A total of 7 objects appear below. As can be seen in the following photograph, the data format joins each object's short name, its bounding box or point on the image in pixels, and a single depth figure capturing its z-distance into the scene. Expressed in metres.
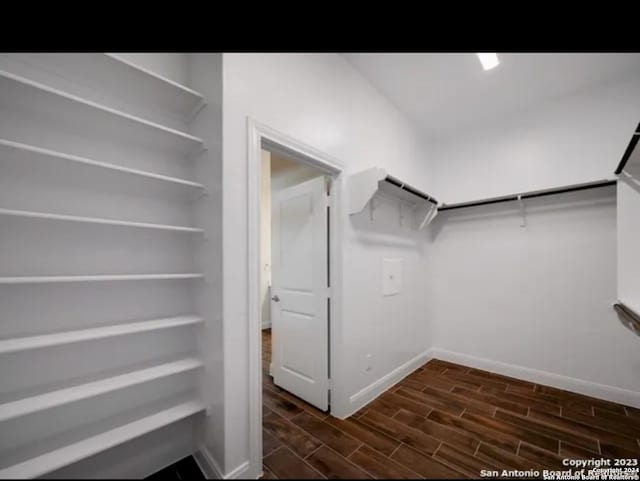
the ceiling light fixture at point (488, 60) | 1.67
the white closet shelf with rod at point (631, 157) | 1.36
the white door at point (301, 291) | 2.17
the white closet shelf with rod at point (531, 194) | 2.16
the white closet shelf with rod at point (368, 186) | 2.03
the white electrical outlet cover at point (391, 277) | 2.53
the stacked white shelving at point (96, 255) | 1.12
